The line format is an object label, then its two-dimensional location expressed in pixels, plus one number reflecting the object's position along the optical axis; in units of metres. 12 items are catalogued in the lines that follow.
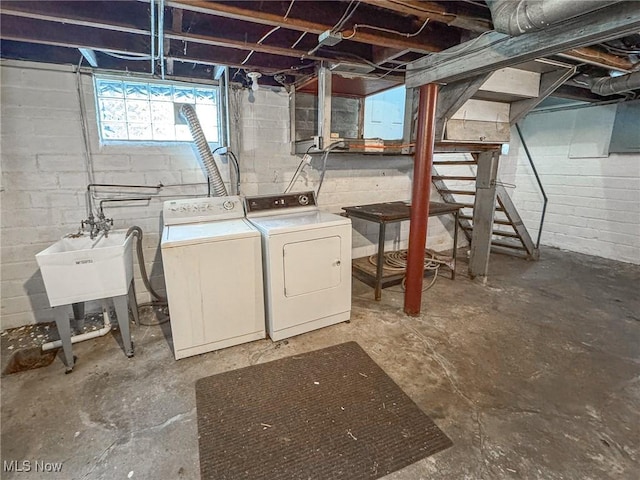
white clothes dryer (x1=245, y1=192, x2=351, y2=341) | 2.27
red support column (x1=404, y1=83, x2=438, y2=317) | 2.42
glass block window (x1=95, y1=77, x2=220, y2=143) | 2.56
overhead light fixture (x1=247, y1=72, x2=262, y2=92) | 2.59
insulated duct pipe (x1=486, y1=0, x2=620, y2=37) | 1.26
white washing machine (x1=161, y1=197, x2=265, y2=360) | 2.05
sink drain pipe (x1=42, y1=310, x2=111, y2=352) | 2.23
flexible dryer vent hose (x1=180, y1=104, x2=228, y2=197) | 2.61
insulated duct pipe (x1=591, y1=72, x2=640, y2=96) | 2.87
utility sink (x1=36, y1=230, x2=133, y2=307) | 1.90
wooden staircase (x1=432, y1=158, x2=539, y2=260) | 3.96
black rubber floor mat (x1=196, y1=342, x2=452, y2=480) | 1.45
